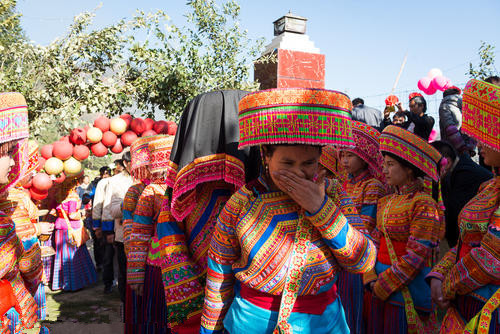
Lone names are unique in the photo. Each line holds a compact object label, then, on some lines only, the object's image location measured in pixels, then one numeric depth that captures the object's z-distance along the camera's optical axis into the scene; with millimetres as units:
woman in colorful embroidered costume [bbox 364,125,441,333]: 2859
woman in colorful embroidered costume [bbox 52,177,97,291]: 7090
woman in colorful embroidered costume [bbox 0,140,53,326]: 2527
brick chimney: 6758
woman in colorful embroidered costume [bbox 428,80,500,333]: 1903
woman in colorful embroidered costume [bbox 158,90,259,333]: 2252
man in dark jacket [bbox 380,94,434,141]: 5672
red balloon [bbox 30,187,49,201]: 4850
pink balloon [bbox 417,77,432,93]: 8227
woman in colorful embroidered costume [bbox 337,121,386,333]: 2990
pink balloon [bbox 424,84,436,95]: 8141
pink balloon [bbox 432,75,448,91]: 7883
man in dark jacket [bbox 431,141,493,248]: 4094
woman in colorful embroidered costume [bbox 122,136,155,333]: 3617
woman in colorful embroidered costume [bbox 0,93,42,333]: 2180
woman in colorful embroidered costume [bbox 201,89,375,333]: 1640
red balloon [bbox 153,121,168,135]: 5281
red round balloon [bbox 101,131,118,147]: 5348
